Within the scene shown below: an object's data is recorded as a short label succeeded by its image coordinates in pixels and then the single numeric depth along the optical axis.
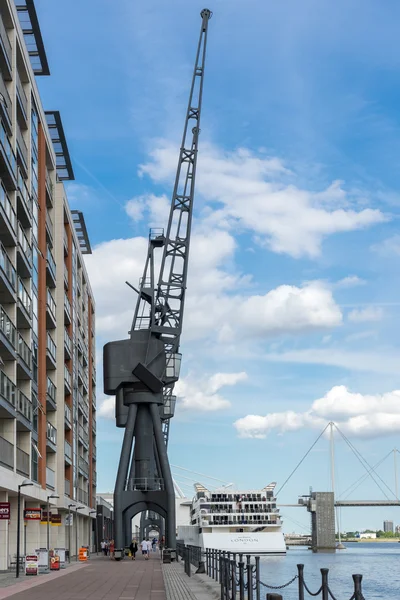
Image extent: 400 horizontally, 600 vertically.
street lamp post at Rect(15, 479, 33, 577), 37.32
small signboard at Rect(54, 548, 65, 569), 47.50
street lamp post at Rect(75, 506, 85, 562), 70.62
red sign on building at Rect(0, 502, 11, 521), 35.22
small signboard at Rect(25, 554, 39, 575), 37.97
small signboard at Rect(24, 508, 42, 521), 41.31
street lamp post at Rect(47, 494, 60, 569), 44.32
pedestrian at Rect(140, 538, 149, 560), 63.09
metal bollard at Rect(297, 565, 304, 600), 15.12
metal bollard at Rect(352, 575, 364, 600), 11.82
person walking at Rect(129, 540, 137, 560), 61.09
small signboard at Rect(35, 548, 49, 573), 42.90
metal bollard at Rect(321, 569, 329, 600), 13.59
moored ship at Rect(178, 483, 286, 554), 100.00
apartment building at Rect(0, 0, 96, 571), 42.12
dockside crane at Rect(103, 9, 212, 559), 56.18
